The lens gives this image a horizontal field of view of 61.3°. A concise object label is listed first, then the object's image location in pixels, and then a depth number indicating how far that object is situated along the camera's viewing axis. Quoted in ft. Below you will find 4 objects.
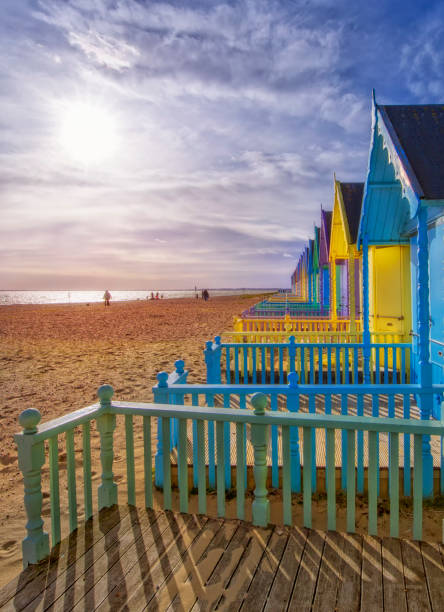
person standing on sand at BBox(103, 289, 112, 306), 145.15
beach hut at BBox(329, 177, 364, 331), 35.27
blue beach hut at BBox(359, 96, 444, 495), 14.43
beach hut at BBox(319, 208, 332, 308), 55.57
